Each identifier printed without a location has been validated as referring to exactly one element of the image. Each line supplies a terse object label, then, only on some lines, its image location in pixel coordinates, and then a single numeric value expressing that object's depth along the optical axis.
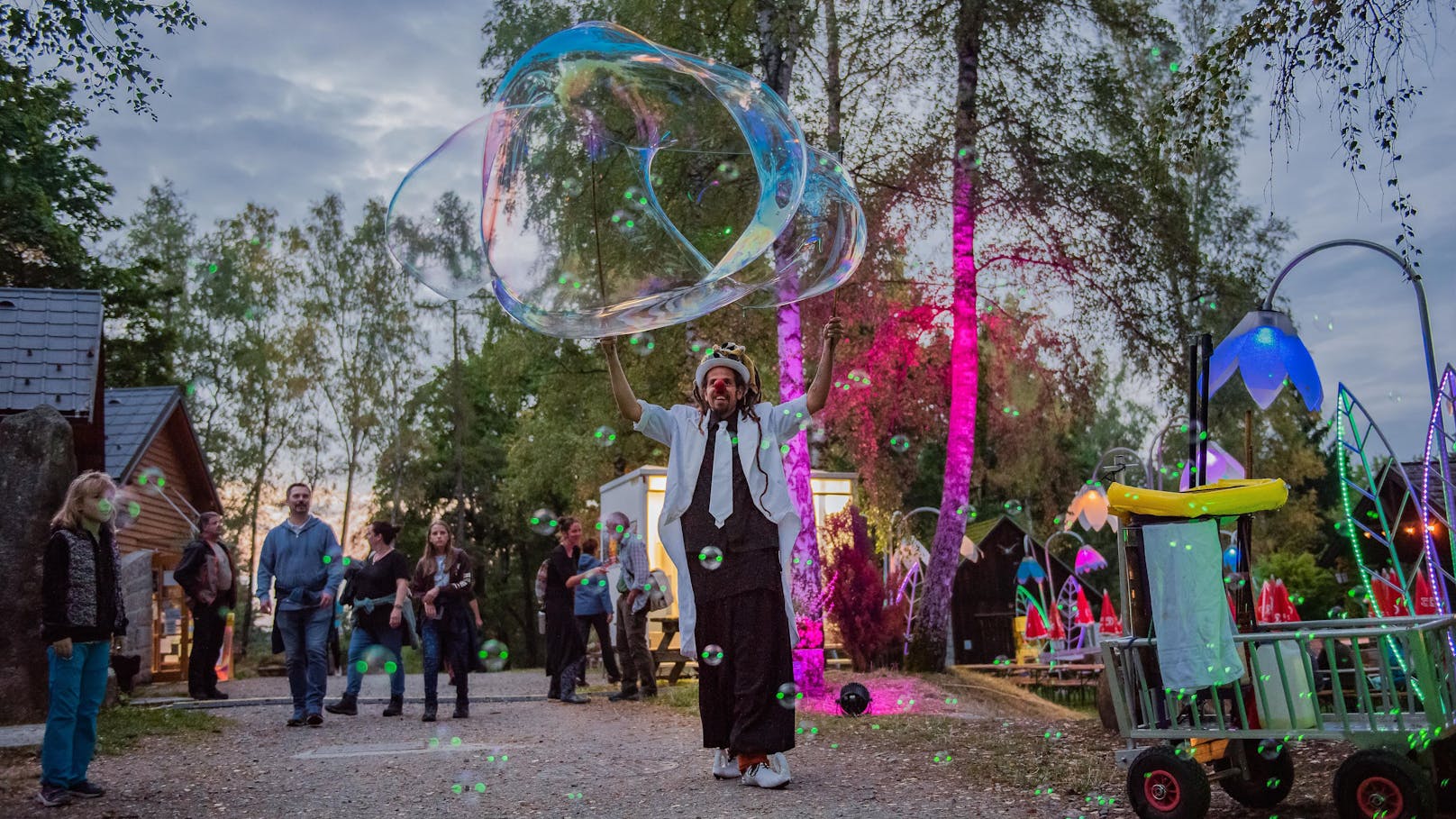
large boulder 9.38
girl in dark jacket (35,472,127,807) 5.86
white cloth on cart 4.62
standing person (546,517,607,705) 11.88
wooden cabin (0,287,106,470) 12.51
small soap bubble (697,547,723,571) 5.75
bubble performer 5.63
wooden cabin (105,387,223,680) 18.36
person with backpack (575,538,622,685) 12.11
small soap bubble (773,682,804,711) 5.61
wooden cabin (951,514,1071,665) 34.88
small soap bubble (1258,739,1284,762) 4.93
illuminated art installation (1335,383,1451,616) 5.67
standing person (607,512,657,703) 12.04
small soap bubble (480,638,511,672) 11.37
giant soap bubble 6.30
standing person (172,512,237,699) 12.21
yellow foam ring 4.78
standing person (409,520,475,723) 10.14
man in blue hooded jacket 9.73
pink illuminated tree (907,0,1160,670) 14.52
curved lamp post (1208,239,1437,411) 6.85
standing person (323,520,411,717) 10.41
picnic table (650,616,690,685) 14.23
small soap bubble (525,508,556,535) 10.95
